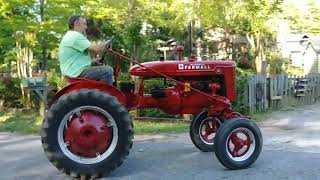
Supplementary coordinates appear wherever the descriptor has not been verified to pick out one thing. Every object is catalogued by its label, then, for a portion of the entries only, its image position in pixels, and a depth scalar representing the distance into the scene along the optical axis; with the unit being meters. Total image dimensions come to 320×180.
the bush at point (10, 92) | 17.80
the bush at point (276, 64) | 26.46
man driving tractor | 6.60
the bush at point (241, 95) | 15.71
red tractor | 6.39
